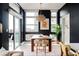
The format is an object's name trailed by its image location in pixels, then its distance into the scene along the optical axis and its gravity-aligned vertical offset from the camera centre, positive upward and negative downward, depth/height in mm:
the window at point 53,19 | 5011 +596
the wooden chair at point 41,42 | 2829 -581
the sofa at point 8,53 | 1508 -590
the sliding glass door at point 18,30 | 3915 -143
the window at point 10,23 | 3058 +197
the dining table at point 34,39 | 2998 -560
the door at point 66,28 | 3459 -35
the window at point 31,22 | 5053 +395
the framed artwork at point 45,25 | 5015 +174
